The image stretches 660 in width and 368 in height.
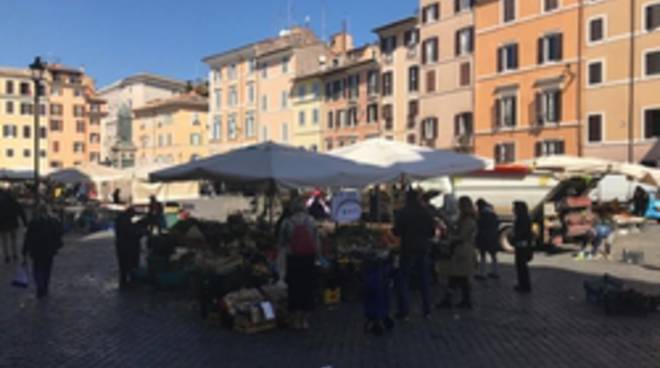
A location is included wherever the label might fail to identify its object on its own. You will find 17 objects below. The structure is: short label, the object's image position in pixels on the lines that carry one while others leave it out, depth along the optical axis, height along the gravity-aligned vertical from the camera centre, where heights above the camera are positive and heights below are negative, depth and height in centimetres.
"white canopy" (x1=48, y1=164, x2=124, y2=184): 2320 +13
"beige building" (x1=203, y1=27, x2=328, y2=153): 6294 +991
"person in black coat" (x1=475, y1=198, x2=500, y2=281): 1225 -114
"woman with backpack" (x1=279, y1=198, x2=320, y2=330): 802 -111
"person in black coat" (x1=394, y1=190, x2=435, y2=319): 881 -89
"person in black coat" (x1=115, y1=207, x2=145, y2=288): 1127 -122
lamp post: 2138 +330
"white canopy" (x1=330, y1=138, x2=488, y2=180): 1230 +38
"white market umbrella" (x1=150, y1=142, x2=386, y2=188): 960 +13
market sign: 1385 -68
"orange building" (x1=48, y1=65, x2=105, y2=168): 8869 +844
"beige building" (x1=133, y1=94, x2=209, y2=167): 7700 +631
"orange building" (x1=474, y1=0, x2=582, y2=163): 3697 +618
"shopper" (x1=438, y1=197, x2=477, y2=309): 932 -121
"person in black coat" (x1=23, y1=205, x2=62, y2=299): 1023 -112
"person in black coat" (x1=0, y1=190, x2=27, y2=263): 1441 -96
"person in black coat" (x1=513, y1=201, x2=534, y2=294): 1073 -115
